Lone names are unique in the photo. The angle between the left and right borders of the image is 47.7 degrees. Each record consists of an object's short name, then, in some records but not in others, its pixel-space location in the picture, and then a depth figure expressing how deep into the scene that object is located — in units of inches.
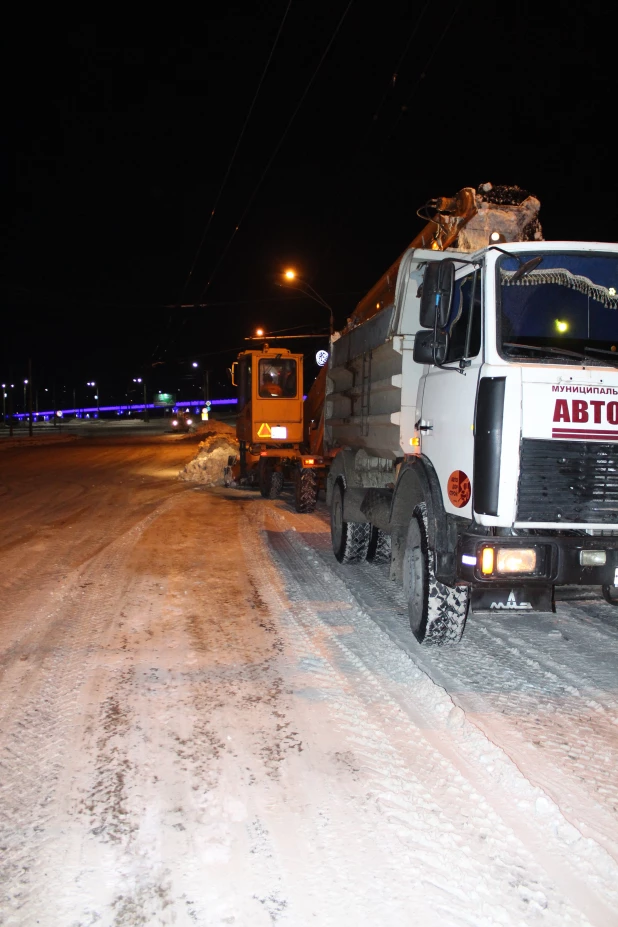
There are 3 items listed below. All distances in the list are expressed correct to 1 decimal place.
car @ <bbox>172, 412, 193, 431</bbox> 2513.5
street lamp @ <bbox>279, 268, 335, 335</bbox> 774.5
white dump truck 182.9
